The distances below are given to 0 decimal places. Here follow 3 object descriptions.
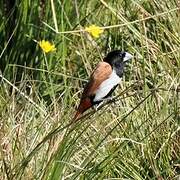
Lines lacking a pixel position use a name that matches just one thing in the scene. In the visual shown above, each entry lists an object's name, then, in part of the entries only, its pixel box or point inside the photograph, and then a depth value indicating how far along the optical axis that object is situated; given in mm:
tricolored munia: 6828
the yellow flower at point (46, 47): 7304
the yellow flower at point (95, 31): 6839
